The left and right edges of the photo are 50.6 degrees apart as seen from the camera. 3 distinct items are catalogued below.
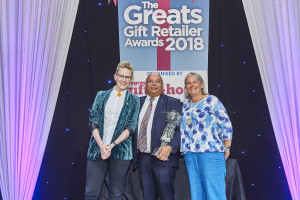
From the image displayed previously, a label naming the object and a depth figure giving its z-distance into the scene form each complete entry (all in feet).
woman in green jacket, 8.02
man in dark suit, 8.20
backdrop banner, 10.71
